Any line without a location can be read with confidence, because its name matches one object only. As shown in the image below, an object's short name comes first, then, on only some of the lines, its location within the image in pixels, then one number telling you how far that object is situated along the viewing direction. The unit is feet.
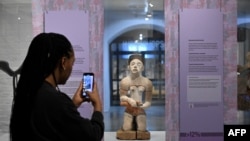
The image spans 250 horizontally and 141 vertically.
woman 4.90
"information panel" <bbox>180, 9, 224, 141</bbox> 13.43
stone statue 15.33
